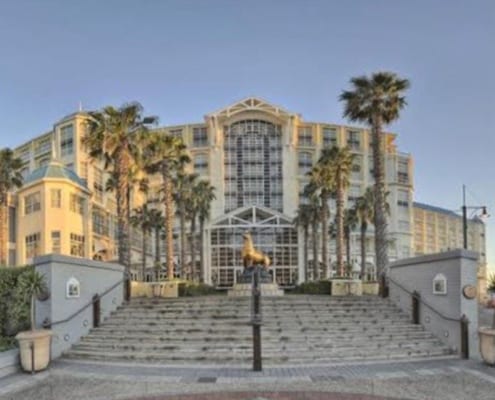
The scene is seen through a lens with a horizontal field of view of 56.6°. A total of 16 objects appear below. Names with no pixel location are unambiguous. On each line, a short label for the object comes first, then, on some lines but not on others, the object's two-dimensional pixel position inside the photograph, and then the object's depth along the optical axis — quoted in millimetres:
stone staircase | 13164
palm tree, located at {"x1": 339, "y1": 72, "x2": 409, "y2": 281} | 24734
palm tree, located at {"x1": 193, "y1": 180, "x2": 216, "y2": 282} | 48094
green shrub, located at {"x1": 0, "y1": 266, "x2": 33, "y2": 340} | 13883
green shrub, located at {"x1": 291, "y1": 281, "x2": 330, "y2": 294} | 28597
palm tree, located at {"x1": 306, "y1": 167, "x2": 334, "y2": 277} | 38812
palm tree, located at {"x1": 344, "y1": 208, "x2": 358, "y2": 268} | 53912
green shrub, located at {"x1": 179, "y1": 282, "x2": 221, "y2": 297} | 28797
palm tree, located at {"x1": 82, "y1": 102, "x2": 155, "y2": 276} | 24797
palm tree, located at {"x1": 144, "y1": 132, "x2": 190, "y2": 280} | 32062
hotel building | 58500
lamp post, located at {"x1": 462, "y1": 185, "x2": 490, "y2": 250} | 27267
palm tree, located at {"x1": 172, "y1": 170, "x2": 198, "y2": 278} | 43219
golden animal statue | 26203
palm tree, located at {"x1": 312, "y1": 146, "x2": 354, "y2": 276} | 34834
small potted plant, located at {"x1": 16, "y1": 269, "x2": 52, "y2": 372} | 11844
